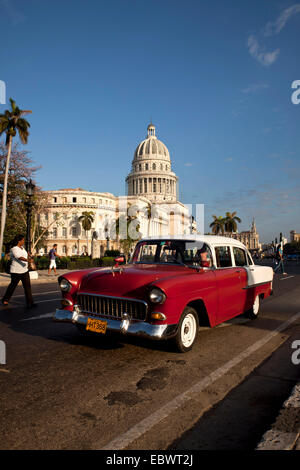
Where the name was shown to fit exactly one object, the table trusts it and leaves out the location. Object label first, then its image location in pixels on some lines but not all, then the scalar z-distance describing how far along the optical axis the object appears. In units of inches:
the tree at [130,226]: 2760.8
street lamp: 676.1
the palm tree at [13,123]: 1133.1
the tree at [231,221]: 3034.0
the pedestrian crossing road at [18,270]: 327.3
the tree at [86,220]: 3053.6
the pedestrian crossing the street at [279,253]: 773.3
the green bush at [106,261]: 1382.1
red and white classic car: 162.4
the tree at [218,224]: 3053.6
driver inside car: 210.8
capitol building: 3474.4
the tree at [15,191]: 1233.8
